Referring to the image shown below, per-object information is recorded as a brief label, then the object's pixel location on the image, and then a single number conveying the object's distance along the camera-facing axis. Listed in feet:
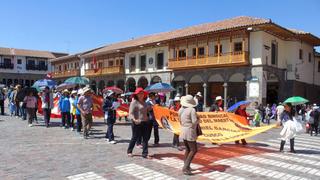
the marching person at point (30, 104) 36.68
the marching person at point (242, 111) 28.48
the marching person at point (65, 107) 34.27
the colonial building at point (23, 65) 161.13
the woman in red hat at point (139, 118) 21.14
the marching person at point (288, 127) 25.02
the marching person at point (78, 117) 30.73
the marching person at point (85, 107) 27.61
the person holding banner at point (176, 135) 25.13
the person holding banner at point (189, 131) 17.54
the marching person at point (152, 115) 22.44
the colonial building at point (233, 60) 68.54
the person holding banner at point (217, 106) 28.98
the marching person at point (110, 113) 25.47
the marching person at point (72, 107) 33.73
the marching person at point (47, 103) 35.71
